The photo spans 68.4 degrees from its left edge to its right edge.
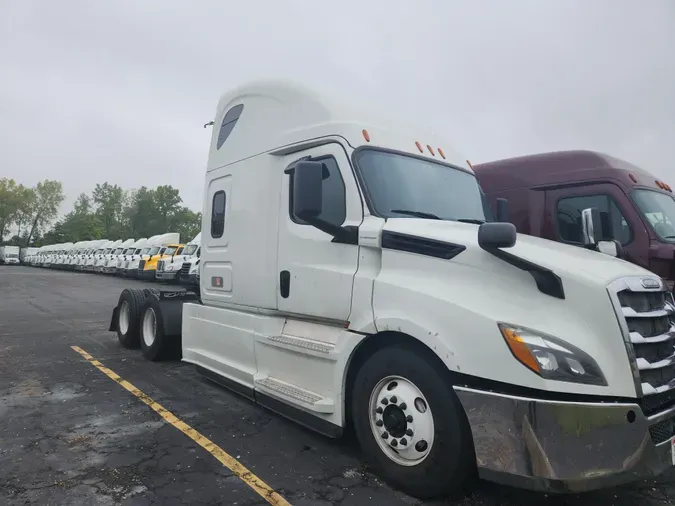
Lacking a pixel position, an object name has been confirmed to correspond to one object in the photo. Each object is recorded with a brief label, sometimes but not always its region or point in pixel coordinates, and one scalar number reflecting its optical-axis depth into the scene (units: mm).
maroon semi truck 6629
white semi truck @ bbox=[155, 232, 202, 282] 24547
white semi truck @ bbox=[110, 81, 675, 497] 2725
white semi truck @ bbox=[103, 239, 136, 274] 36656
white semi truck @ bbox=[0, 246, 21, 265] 67500
